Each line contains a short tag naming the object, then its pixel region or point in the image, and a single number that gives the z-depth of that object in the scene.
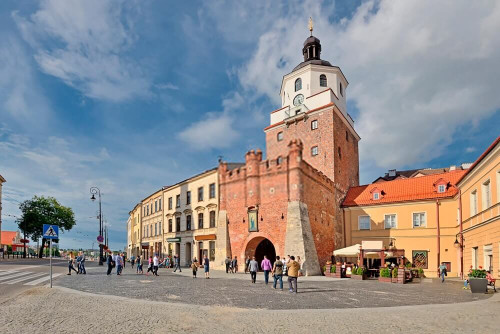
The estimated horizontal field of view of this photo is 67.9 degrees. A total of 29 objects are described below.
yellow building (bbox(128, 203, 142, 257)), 56.44
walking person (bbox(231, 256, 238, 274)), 28.90
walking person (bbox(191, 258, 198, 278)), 23.30
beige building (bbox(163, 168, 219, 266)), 36.78
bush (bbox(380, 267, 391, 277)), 23.05
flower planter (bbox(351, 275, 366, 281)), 23.97
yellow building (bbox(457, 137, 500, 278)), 18.38
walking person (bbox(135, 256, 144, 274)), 26.64
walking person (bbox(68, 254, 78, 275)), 22.70
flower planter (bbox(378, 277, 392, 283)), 22.83
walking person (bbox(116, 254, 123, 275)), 24.36
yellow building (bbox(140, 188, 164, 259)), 46.47
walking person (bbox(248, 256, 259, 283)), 20.09
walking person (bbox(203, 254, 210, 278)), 22.97
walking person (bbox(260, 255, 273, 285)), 19.28
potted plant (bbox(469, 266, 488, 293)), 16.05
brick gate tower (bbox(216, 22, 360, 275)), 27.77
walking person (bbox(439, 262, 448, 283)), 23.17
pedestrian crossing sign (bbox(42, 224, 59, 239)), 15.35
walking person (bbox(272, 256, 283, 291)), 16.75
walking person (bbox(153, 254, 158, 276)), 24.17
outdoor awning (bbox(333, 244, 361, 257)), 26.05
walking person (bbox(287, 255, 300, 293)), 15.14
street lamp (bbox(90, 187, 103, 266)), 35.69
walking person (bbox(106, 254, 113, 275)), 23.69
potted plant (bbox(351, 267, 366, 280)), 24.03
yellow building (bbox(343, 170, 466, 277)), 30.28
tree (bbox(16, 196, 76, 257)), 68.62
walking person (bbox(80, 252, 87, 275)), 24.22
